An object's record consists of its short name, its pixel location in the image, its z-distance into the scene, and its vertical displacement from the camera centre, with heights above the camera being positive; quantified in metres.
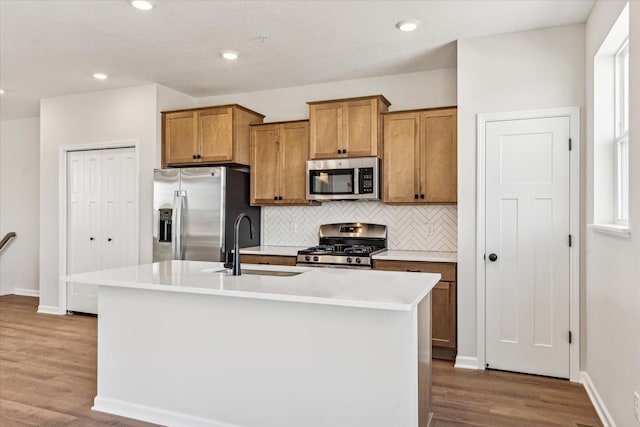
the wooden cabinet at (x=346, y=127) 4.41 +0.87
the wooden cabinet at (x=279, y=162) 4.83 +0.56
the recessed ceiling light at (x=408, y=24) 3.40 +1.46
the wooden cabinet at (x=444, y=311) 3.85 -0.84
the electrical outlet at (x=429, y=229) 4.58 -0.15
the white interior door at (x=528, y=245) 3.44 -0.24
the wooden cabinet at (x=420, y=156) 4.16 +0.55
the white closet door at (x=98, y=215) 5.27 -0.03
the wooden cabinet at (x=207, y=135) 4.82 +0.85
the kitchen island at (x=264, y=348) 2.13 -0.72
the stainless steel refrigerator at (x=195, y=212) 4.62 +0.01
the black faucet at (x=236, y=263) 2.70 -0.30
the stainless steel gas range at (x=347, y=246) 4.16 -0.34
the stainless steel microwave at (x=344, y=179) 4.41 +0.35
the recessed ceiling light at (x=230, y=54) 4.04 +1.45
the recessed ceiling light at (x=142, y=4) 3.06 +1.45
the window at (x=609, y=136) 2.84 +0.53
